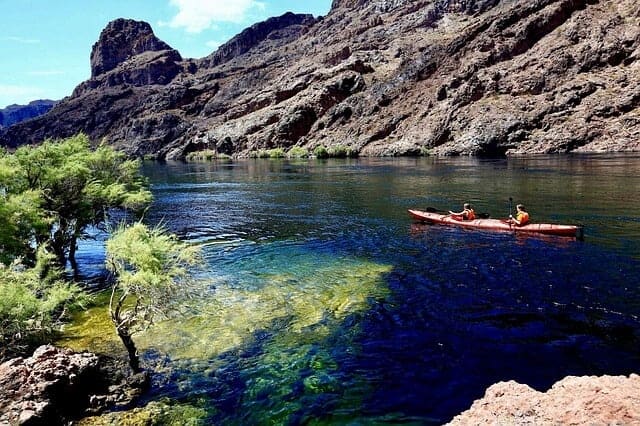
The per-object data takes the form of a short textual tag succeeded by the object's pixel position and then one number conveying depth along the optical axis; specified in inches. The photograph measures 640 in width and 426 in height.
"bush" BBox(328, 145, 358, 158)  5172.2
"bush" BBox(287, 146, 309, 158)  5620.1
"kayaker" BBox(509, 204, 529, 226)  1143.6
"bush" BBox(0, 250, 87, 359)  538.6
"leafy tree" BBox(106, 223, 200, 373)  510.0
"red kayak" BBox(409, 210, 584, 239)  1076.5
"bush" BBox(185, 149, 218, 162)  6471.5
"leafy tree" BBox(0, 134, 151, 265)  768.9
